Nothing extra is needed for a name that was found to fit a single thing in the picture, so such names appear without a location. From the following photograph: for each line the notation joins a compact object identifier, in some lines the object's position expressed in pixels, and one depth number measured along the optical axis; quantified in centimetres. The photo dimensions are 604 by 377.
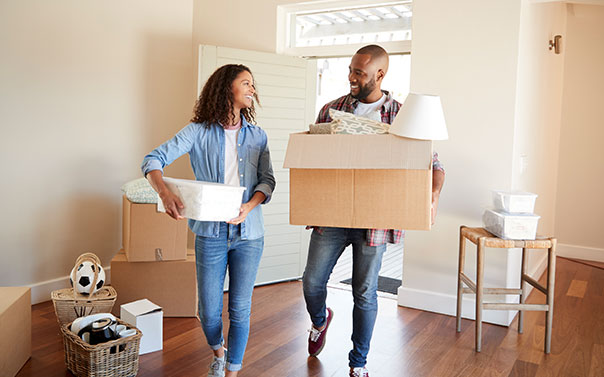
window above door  373
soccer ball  278
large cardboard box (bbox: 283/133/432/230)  181
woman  204
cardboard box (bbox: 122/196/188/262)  307
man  219
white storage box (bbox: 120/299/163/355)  263
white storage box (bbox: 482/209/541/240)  279
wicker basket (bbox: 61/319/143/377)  224
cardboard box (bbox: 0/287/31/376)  224
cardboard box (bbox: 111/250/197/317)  311
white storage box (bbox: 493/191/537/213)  284
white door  378
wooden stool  277
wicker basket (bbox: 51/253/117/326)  274
